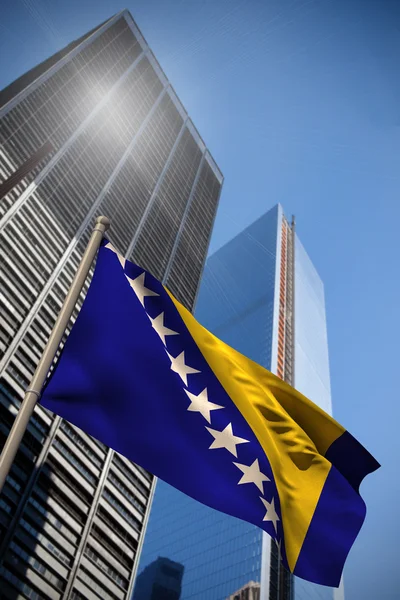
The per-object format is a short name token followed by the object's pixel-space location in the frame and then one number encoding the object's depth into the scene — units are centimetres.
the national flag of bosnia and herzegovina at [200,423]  831
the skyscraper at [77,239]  4338
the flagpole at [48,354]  617
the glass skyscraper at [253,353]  10750
